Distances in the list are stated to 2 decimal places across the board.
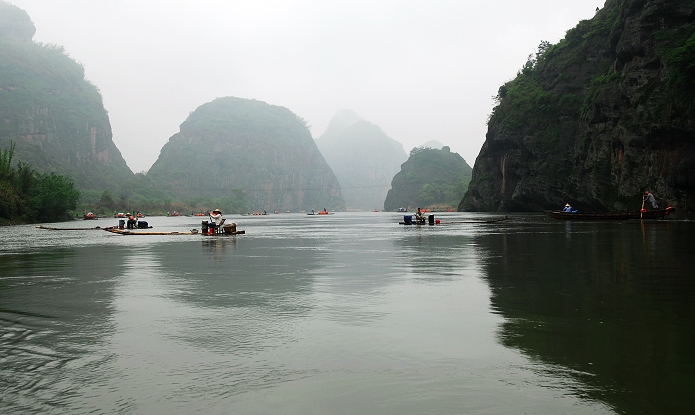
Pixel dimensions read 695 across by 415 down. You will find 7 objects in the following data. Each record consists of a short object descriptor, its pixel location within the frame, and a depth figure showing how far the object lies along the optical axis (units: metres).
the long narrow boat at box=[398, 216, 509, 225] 54.38
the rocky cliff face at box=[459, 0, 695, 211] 60.03
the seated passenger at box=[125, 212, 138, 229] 51.53
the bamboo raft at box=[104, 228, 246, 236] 38.72
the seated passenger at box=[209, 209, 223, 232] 38.81
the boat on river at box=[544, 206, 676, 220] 49.62
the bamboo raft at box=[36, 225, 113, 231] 50.92
